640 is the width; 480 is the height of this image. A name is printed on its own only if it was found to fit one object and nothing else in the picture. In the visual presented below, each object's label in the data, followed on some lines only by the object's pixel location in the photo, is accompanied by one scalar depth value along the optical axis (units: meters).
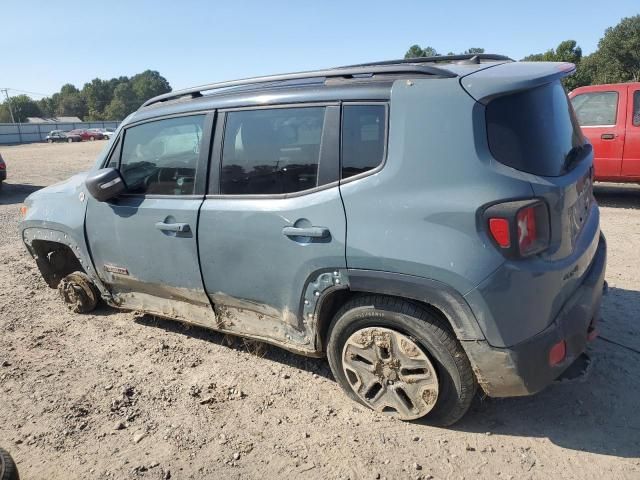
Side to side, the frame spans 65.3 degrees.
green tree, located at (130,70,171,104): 111.62
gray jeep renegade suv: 2.31
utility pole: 89.79
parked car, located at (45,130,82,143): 54.84
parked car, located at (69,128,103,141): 56.29
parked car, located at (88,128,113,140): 59.97
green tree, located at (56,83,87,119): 115.69
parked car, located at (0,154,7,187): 12.37
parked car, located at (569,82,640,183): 7.61
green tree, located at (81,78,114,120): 114.31
